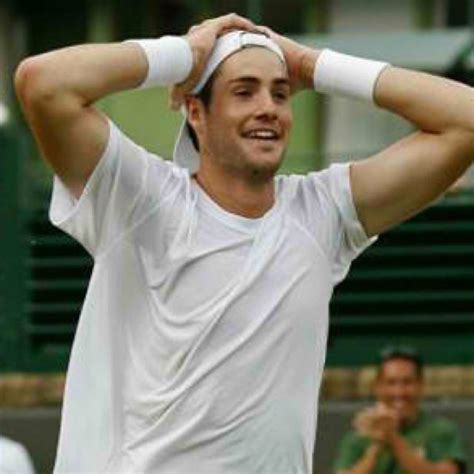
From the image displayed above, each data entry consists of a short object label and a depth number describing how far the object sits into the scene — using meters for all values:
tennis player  10.45
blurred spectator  18.62
